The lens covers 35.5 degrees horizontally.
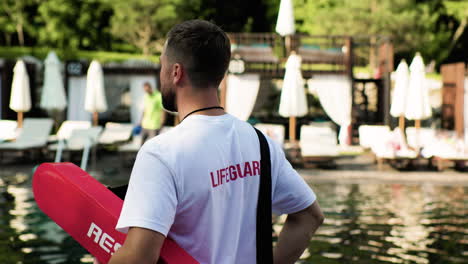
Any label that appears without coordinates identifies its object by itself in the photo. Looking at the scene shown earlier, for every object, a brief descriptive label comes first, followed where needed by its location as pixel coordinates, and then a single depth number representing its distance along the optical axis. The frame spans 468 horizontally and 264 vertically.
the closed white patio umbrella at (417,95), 17.45
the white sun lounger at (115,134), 18.41
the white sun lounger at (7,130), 18.03
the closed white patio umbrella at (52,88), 18.97
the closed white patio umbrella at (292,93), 17.88
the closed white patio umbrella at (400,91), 18.14
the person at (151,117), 15.69
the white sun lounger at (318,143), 16.39
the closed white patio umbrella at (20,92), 18.70
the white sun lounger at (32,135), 16.73
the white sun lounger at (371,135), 17.27
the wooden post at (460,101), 21.20
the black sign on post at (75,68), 24.08
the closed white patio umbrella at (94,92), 18.38
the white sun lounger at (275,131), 17.23
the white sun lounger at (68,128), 17.64
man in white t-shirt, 1.65
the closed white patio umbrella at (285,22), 20.98
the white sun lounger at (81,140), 16.00
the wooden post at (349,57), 22.08
